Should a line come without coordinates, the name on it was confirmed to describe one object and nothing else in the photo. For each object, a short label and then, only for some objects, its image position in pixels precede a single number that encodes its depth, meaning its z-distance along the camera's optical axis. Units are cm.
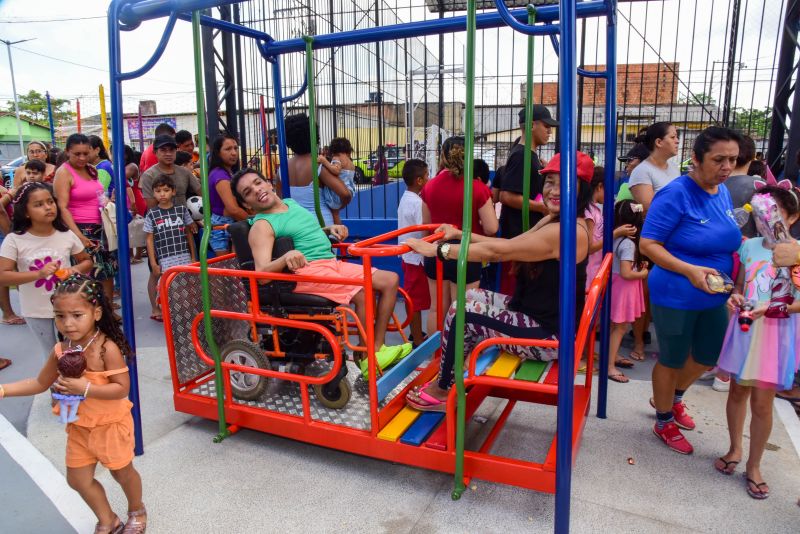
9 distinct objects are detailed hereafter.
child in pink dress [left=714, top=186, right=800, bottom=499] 259
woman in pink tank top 476
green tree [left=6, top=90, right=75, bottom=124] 4366
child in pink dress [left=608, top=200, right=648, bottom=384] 413
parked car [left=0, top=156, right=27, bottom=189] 1736
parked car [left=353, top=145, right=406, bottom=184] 1325
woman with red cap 259
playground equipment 216
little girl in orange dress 219
